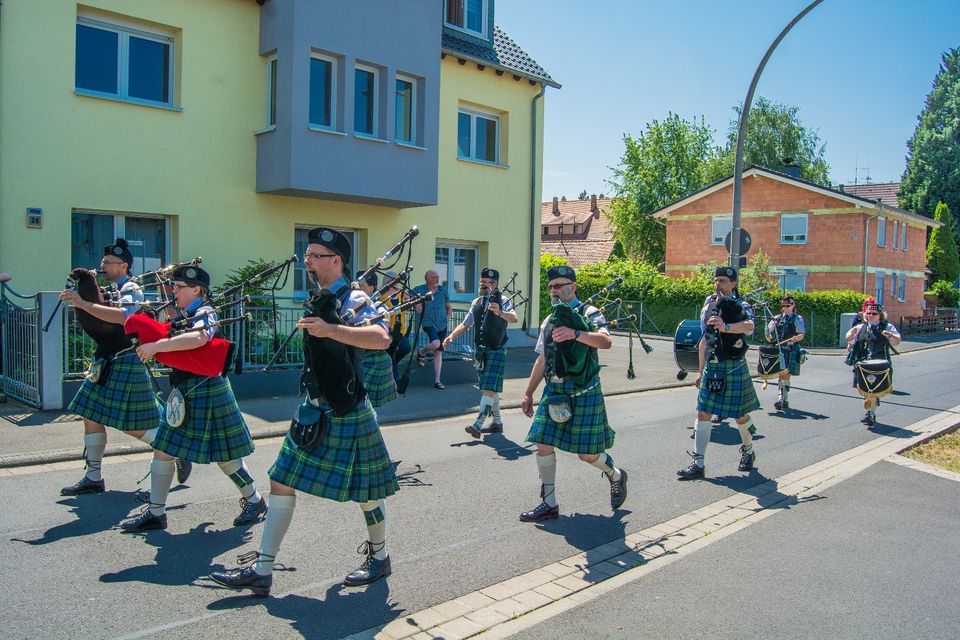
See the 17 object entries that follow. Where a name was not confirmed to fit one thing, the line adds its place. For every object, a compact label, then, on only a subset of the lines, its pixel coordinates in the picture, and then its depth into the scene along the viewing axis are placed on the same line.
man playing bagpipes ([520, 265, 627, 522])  5.68
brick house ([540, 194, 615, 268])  60.00
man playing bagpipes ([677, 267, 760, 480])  7.37
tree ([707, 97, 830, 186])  57.25
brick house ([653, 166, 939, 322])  34.41
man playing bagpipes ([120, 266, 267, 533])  5.07
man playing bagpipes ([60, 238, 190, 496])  5.88
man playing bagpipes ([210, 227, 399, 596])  4.25
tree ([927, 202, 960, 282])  47.41
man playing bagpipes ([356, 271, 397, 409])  7.22
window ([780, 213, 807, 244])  35.50
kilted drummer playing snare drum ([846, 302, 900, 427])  10.80
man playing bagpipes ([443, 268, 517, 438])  8.94
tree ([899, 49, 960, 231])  51.34
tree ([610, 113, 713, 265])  51.72
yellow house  11.61
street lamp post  13.77
